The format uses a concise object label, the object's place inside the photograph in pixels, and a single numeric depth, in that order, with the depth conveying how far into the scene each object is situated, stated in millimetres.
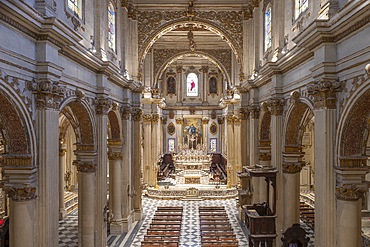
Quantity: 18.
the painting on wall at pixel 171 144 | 43250
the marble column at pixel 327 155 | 9383
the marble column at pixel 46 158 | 9188
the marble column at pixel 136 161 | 21734
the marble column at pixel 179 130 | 42750
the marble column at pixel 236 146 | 27906
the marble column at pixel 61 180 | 20380
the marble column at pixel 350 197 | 9148
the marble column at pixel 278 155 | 14344
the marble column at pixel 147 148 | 31062
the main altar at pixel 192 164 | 34525
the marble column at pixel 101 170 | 14375
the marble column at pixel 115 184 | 18984
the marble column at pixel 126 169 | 19641
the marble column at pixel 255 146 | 19156
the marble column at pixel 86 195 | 13812
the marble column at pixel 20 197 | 8875
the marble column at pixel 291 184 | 13906
